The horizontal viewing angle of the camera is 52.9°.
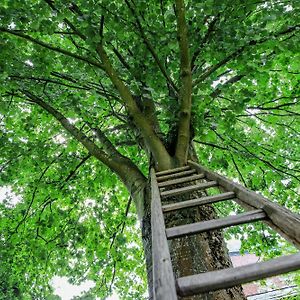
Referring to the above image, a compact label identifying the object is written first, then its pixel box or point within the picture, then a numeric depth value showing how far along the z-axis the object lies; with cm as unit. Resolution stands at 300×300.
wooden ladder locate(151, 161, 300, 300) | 101
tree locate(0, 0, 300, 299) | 304
